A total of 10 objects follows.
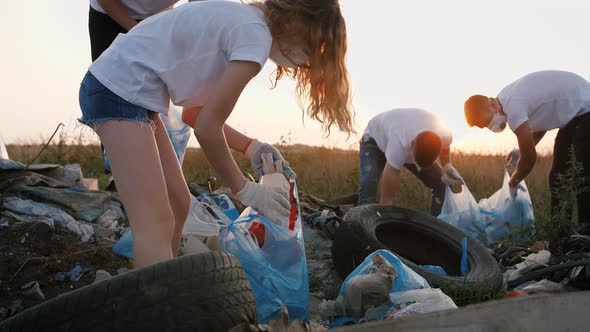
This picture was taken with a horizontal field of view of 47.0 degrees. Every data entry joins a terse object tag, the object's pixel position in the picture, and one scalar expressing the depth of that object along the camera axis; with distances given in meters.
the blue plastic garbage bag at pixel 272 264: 3.12
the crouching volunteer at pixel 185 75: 2.55
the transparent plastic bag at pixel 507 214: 5.99
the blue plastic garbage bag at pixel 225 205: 4.02
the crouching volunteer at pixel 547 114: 5.46
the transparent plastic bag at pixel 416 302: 2.87
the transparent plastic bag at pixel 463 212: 5.87
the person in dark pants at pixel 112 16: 4.24
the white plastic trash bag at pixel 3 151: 5.34
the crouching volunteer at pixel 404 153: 5.76
